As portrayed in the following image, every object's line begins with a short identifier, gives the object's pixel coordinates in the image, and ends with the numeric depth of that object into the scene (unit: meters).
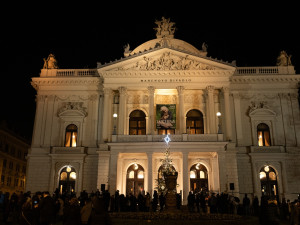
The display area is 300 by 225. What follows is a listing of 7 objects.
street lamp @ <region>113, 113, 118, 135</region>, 23.22
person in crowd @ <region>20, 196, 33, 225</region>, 7.61
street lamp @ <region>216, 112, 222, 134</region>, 22.82
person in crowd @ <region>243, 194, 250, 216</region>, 17.78
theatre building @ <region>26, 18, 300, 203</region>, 23.52
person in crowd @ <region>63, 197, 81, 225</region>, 7.13
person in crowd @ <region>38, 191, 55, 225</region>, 8.70
